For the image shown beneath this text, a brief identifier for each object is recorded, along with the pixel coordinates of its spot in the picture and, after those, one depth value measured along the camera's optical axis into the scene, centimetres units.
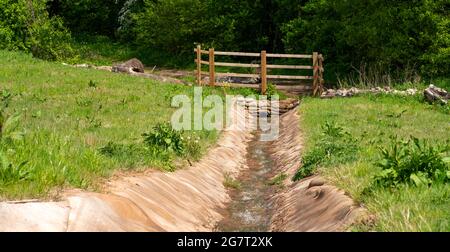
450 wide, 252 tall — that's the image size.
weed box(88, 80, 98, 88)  2183
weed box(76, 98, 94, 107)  1741
